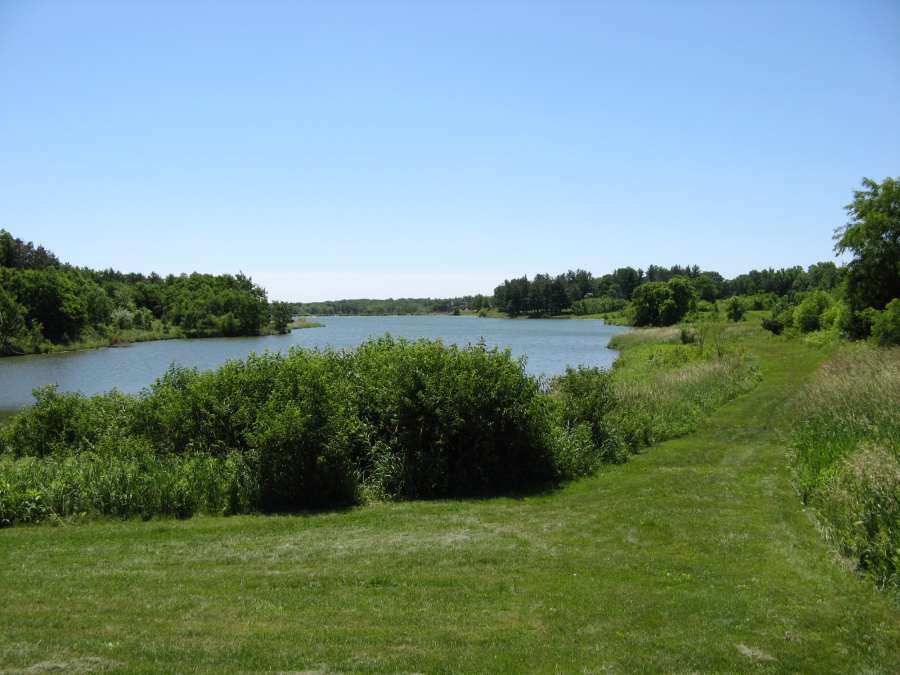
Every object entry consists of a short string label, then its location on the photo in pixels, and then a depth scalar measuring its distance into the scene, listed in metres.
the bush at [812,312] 56.59
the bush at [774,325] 64.44
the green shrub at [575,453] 17.89
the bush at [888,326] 35.59
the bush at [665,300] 106.19
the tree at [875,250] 42.12
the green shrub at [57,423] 19.72
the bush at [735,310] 91.25
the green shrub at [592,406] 20.03
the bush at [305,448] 14.80
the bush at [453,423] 16.52
